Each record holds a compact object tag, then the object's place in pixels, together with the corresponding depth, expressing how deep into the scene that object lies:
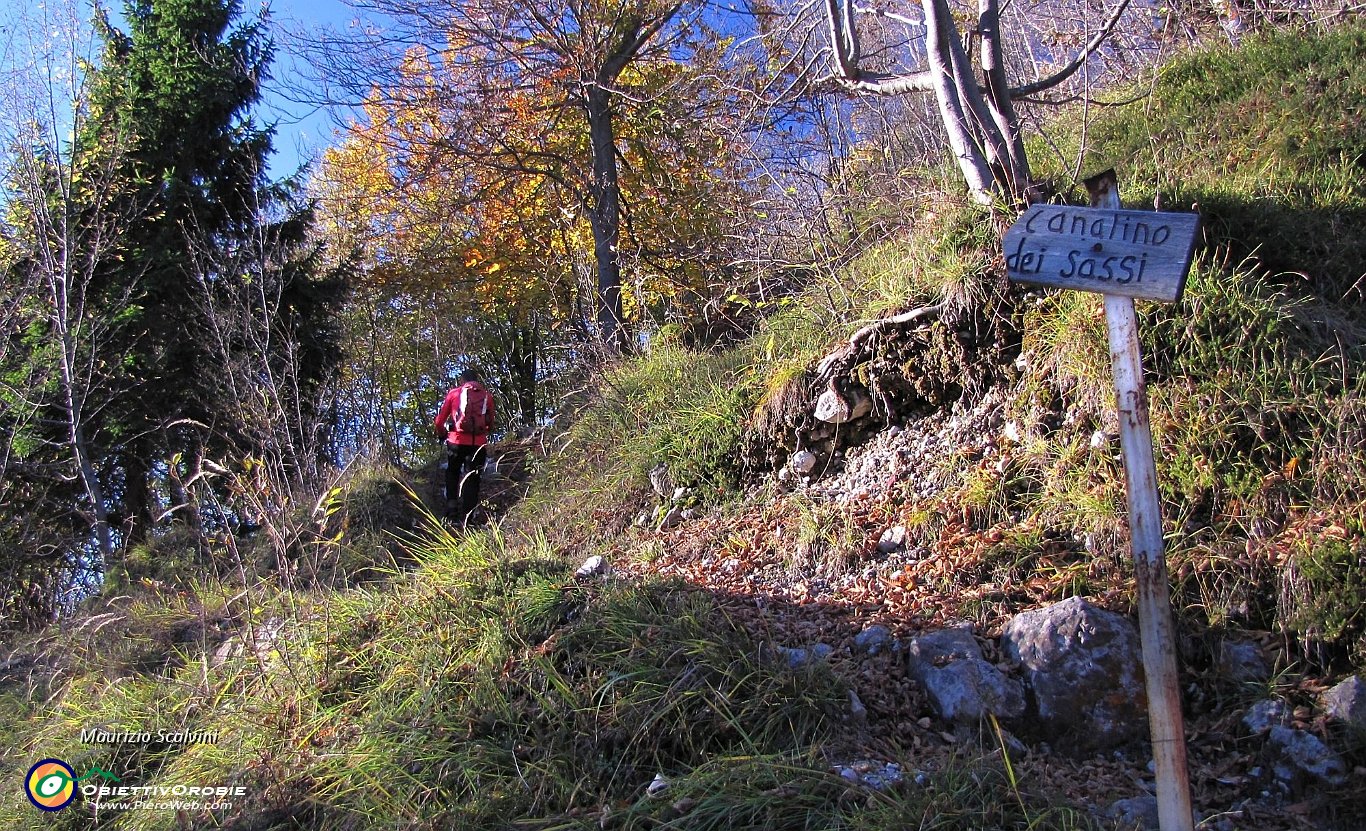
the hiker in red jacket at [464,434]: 8.14
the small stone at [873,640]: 3.70
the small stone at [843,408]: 5.26
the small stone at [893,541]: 4.40
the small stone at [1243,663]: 3.17
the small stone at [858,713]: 3.26
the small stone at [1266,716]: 2.98
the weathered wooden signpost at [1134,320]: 2.34
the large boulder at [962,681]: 3.22
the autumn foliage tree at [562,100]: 9.27
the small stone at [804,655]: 3.46
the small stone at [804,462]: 5.36
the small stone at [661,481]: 6.02
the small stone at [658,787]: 2.95
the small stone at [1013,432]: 4.50
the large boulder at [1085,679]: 3.14
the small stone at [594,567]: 4.78
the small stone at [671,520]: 5.73
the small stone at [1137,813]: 2.63
